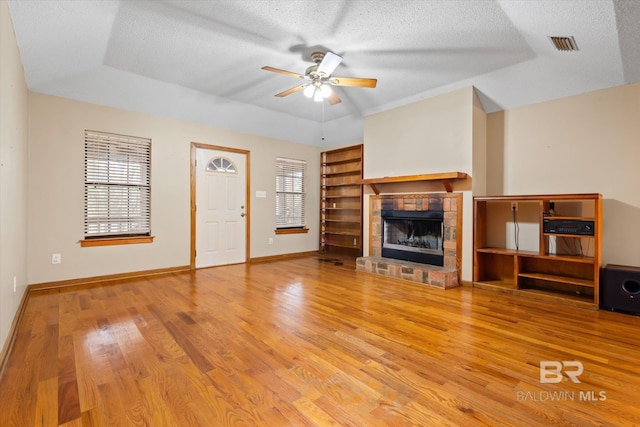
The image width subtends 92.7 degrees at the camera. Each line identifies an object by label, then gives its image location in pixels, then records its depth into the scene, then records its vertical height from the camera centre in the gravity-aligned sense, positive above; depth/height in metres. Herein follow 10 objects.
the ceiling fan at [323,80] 3.07 +1.46
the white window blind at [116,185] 4.23 +0.37
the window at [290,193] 6.43 +0.41
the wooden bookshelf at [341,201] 6.46 +0.25
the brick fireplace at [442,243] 4.21 -0.44
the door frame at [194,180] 5.12 +0.52
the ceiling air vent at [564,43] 2.91 +1.67
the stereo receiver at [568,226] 3.29 -0.15
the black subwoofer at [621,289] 3.04 -0.77
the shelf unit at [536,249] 3.41 -0.46
